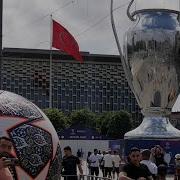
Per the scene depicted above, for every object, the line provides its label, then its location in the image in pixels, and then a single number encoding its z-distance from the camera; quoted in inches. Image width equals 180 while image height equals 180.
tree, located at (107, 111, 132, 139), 3499.0
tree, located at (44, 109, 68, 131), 3093.0
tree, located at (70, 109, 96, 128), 3518.7
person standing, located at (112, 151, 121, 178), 789.3
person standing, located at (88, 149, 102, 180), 797.2
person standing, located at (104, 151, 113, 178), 792.9
